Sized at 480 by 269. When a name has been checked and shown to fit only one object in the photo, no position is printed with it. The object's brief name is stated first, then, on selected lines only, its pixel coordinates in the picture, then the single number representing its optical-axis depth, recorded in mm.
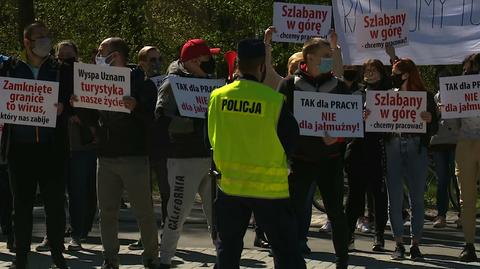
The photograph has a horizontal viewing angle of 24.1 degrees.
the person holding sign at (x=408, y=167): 10219
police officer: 6949
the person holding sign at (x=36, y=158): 8914
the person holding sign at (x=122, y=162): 9016
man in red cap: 9125
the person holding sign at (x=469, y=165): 10055
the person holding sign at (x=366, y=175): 10602
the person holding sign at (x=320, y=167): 8914
